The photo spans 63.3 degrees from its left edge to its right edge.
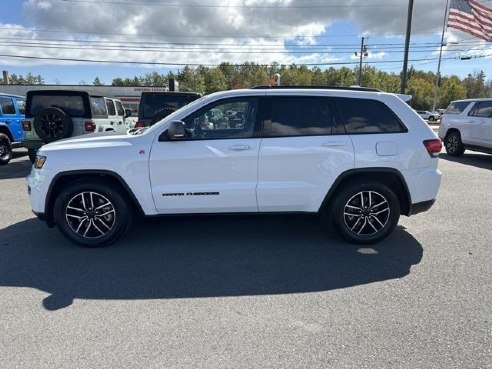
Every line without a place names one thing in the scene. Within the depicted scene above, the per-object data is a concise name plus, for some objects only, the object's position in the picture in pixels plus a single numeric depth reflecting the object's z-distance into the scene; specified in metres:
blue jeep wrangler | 11.06
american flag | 18.80
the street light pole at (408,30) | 18.03
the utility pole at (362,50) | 60.83
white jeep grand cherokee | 4.53
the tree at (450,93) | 79.81
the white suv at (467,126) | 11.76
